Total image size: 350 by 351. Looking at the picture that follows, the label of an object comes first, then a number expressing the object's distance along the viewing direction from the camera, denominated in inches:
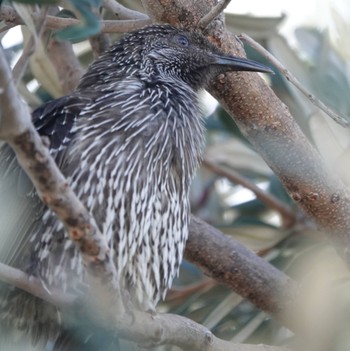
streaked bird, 260.4
